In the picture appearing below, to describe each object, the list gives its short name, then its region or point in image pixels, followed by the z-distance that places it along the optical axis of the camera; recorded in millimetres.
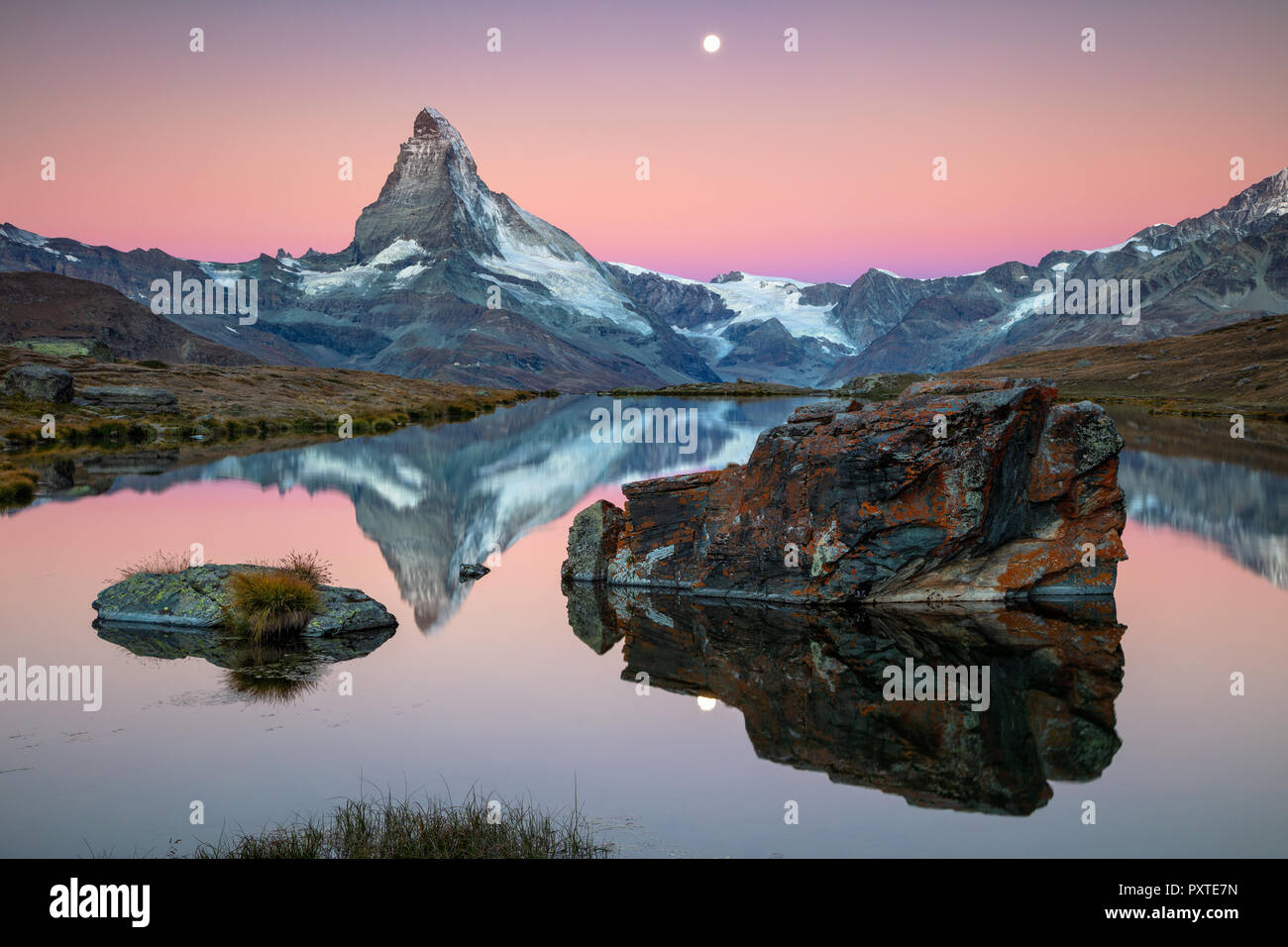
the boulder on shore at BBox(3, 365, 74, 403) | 77250
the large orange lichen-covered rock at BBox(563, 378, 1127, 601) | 21500
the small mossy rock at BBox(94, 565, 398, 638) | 19359
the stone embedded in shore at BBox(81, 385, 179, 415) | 81250
